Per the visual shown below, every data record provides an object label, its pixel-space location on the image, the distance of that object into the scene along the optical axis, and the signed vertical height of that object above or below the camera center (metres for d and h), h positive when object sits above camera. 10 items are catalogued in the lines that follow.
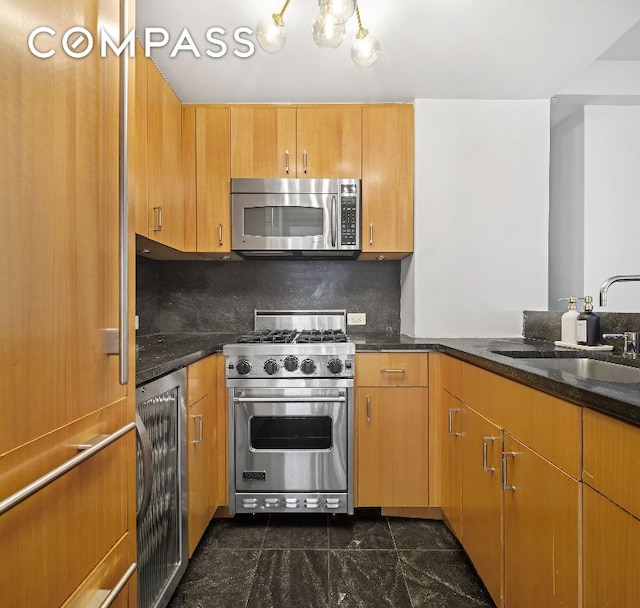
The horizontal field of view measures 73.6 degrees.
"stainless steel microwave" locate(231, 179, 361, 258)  2.56 +0.52
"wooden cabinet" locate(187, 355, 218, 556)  1.82 -0.68
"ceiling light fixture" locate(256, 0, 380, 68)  1.35 +0.94
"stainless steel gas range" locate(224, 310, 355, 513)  2.24 -0.62
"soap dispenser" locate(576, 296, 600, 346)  1.99 -0.12
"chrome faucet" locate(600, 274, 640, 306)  1.70 +0.09
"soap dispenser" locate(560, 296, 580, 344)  2.08 -0.12
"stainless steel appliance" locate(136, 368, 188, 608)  1.39 -0.72
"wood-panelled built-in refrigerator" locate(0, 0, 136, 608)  0.66 -0.05
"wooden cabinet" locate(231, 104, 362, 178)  2.59 +0.99
